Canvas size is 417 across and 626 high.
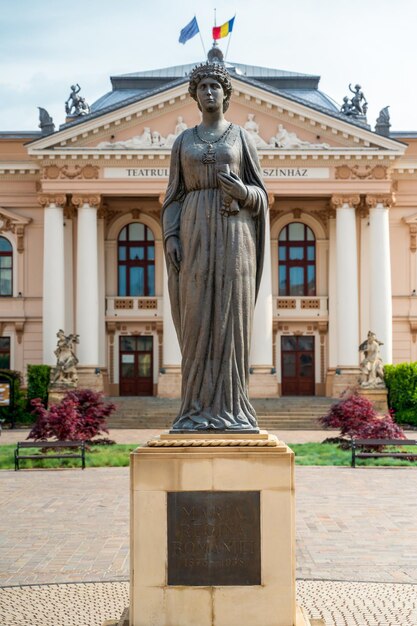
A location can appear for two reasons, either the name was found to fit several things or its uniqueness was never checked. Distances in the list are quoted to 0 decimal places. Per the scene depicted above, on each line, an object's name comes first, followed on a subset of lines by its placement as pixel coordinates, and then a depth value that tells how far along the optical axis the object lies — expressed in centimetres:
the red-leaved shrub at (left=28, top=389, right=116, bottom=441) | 2406
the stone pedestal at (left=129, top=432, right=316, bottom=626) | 695
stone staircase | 3684
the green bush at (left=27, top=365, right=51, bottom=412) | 3994
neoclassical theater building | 4259
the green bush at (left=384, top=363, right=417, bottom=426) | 3703
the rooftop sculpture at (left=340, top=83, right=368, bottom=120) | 4628
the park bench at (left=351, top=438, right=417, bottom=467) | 2264
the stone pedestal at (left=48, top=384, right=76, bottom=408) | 3881
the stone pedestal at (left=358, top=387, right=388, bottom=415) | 3741
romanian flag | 4366
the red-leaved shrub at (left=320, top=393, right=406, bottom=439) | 2397
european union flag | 4372
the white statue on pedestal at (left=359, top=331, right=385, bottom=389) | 3766
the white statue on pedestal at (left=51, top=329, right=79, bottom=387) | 3947
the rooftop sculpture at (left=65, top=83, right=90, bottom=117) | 4719
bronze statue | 748
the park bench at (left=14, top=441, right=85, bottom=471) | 2201
